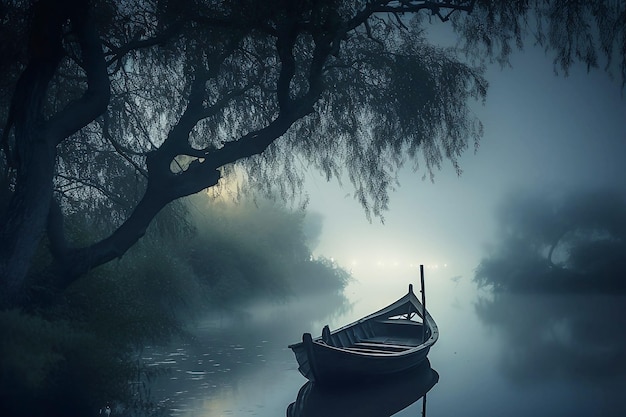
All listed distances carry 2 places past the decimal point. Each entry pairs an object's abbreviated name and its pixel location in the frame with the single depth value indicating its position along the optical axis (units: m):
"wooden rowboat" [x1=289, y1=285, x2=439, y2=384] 11.14
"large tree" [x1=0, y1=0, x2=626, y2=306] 8.84
